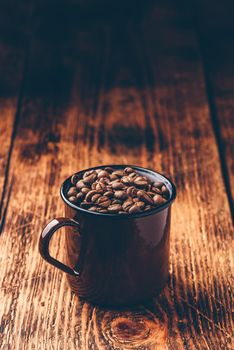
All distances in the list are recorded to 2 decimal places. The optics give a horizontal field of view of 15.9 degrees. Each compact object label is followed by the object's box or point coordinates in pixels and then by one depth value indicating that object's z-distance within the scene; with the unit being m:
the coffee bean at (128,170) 0.64
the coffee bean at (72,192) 0.61
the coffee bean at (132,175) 0.63
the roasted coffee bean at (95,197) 0.60
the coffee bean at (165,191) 0.62
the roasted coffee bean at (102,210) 0.58
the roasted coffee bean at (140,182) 0.62
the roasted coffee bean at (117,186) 0.61
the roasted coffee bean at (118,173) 0.63
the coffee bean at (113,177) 0.63
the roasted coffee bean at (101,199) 0.59
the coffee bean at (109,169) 0.64
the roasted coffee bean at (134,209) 0.58
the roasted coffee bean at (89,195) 0.60
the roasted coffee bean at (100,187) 0.60
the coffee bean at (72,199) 0.60
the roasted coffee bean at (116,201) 0.59
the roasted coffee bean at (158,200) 0.60
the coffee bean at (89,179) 0.62
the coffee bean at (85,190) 0.61
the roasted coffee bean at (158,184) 0.62
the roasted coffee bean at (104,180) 0.62
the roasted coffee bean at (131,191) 0.60
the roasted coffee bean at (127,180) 0.62
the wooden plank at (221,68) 0.86
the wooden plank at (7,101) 0.79
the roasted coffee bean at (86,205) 0.59
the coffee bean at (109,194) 0.60
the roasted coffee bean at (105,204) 0.59
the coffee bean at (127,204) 0.59
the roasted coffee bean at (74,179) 0.63
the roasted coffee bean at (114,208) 0.58
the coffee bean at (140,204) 0.59
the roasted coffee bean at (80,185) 0.62
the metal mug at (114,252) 0.58
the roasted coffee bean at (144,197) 0.60
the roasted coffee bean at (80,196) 0.60
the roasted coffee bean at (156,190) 0.61
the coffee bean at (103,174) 0.63
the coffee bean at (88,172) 0.63
